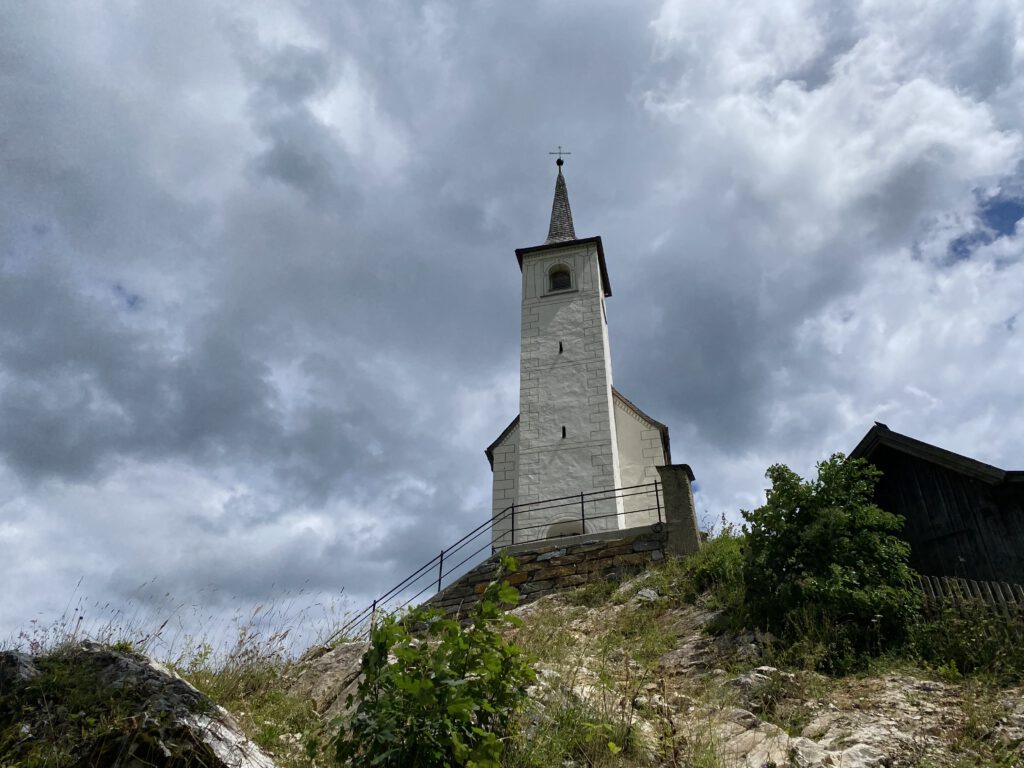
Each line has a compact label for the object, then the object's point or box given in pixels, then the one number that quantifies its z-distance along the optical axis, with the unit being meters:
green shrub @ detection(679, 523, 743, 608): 10.58
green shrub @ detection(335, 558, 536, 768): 4.44
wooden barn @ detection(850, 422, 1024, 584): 10.95
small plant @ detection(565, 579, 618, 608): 12.43
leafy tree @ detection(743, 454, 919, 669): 8.70
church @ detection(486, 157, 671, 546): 18.23
